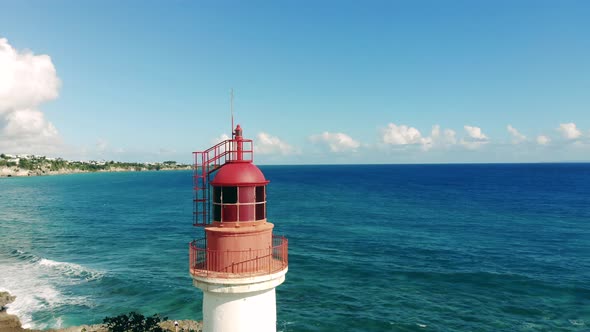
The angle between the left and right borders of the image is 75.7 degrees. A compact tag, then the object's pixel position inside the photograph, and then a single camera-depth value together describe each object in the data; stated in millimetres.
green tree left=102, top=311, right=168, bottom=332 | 18234
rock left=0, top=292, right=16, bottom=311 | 28984
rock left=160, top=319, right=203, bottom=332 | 23656
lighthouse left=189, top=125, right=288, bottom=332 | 10930
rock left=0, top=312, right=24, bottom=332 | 25000
